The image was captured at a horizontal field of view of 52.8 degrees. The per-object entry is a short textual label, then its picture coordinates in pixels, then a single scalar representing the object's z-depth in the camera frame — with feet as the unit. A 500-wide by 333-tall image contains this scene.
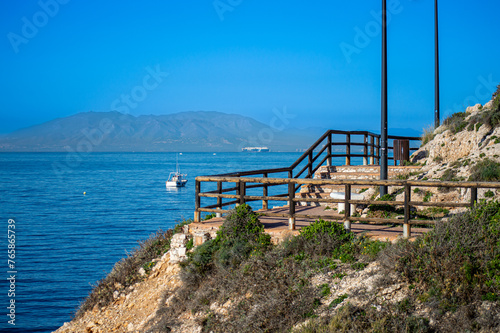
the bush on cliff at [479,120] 51.35
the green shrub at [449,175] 45.63
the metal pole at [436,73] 73.76
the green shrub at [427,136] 72.57
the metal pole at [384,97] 44.29
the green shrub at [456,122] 58.71
